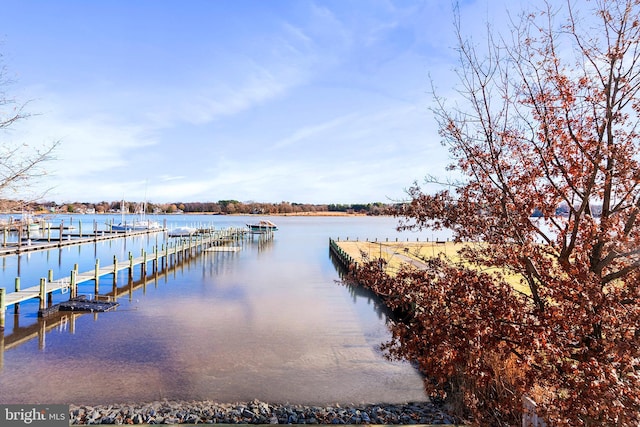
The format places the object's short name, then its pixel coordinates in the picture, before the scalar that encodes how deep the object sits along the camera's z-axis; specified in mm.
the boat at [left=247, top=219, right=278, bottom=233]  77188
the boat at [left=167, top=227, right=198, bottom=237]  66688
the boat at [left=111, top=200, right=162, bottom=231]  72850
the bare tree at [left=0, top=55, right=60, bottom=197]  7379
